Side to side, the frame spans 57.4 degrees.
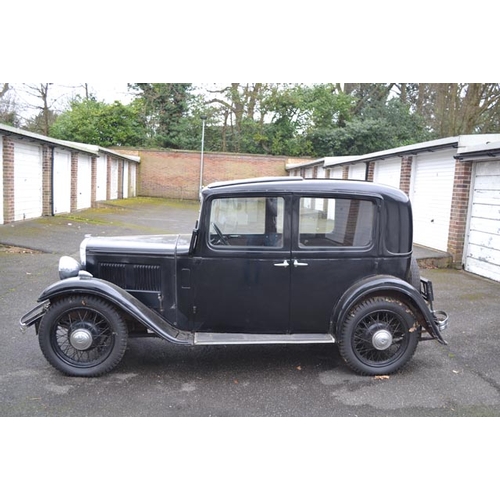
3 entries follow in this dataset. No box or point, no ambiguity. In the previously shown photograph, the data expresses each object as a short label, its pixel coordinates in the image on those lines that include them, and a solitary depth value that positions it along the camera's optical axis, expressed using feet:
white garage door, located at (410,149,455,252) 35.40
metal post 97.50
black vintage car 13.62
